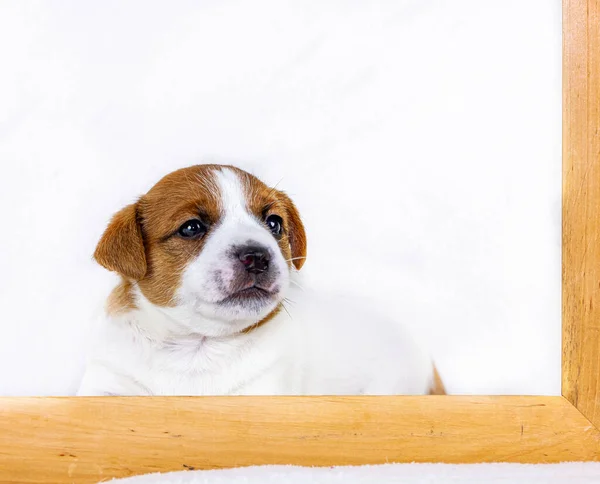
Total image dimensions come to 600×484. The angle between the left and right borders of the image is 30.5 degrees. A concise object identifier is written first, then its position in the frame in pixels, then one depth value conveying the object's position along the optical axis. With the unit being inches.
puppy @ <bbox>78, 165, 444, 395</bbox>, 19.0
